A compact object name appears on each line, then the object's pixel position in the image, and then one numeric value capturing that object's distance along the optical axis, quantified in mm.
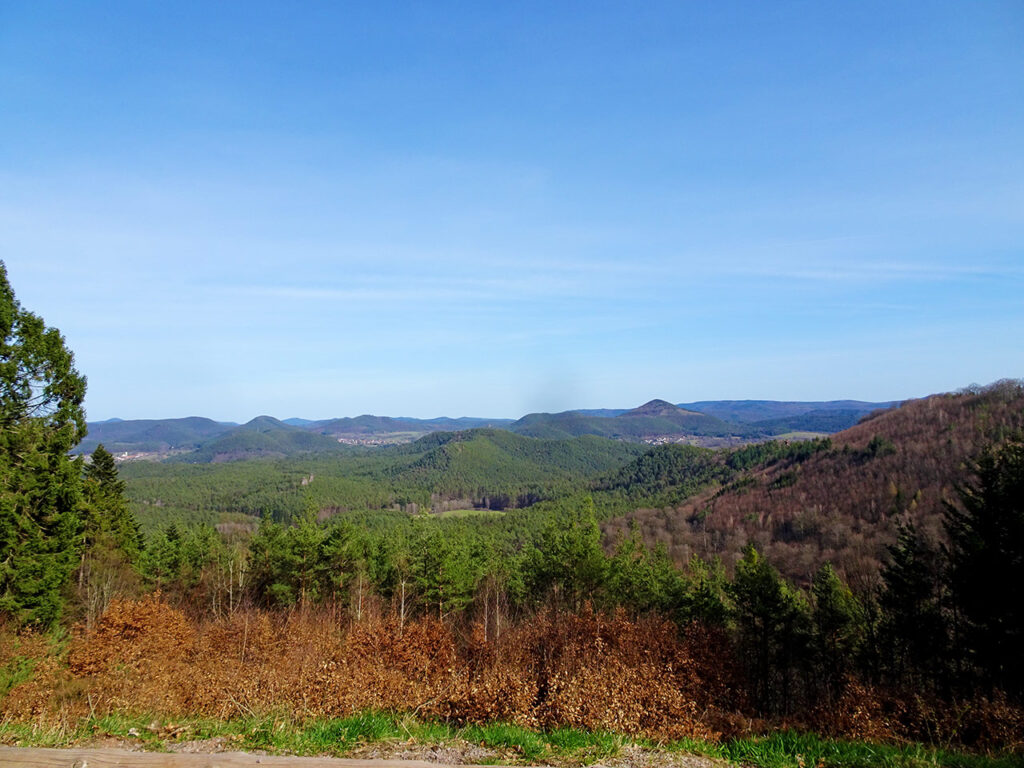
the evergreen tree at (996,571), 14695
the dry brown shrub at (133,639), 12469
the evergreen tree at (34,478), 13641
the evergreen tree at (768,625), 24141
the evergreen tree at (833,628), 24156
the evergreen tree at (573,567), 26156
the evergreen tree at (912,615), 20156
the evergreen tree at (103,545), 19969
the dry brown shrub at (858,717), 6762
